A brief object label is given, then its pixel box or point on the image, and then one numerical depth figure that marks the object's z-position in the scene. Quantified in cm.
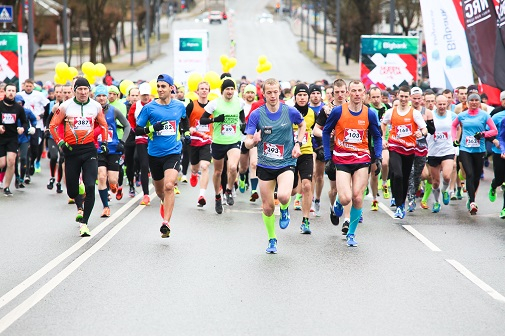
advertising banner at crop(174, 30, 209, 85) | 3819
